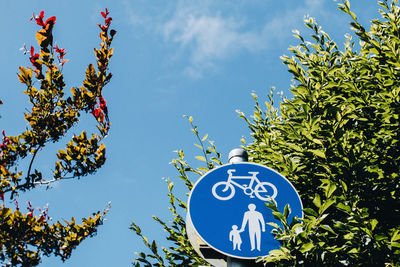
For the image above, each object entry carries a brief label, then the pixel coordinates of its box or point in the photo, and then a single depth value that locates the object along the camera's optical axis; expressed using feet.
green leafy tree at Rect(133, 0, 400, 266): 15.11
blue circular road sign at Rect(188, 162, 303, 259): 12.21
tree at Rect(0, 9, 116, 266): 25.27
